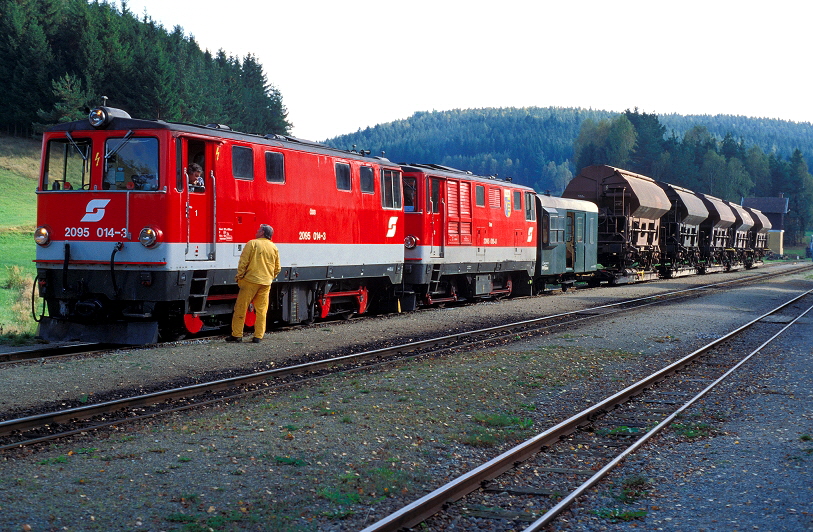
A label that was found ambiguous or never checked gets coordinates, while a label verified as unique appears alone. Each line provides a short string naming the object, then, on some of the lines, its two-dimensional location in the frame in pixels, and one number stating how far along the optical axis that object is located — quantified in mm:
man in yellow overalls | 13242
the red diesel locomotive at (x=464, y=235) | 20438
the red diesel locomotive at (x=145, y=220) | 12562
